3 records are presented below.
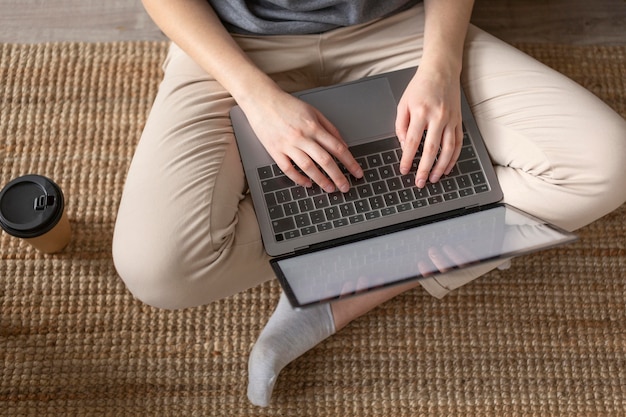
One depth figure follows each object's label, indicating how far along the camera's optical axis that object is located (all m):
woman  0.85
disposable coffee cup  0.97
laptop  0.76
